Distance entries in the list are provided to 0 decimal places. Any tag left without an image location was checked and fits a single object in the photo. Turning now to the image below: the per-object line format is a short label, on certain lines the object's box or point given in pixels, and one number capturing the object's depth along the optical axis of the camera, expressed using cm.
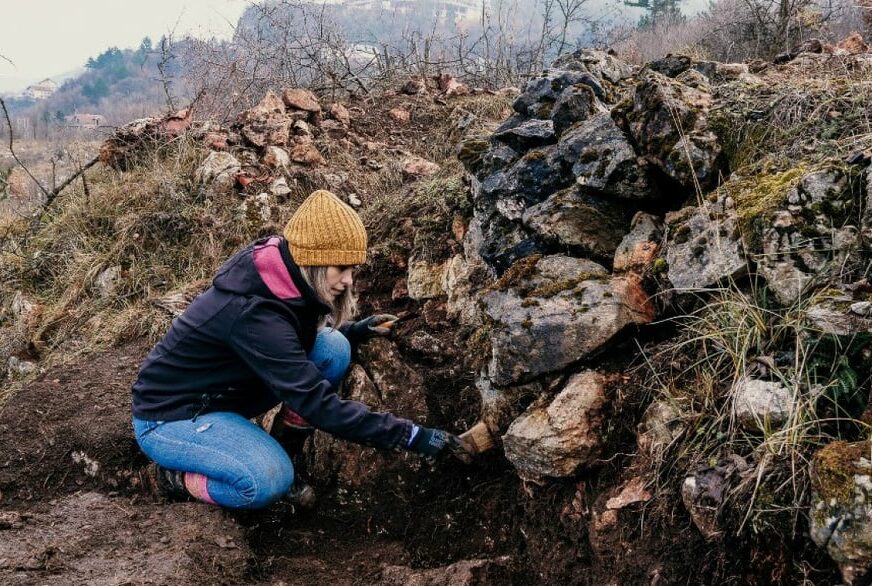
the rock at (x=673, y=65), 350
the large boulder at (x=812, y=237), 204
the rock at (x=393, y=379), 314
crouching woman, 245
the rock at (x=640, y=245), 256
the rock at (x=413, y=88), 689
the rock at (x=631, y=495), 208
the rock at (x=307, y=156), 565
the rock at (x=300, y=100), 623
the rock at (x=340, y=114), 632
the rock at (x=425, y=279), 361
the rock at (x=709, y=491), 183
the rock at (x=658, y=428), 209
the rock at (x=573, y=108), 332
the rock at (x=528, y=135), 333
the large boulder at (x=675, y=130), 260
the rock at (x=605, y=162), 276
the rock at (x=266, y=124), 579
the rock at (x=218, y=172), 538
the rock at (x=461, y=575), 223
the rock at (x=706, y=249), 225
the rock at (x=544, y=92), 356
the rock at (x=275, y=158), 558
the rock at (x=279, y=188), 533
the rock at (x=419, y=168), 507
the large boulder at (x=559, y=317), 238
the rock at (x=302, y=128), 595
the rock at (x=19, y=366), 446
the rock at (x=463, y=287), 331
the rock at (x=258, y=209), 516
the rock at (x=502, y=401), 260
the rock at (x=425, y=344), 330
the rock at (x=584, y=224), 279
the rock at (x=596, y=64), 384
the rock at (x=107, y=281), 492
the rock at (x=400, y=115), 640
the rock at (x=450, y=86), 675
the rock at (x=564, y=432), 230
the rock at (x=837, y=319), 180
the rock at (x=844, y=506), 149
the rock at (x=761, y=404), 184
